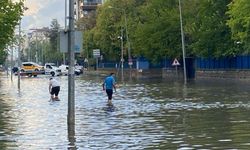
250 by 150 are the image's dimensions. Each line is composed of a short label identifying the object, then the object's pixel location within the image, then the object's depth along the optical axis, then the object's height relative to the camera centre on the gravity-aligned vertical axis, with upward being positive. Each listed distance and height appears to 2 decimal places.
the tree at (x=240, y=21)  60.12 +3.49
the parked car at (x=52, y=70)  102.89 -1.10
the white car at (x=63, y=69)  106.00 -0.99
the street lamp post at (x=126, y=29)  93.44 +4.51
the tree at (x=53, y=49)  190.12 +3.79
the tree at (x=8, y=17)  39.31 +2.57
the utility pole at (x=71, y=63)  20.11 -0.03
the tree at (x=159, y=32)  81.19 +3.52
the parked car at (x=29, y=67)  103.18 -0.62
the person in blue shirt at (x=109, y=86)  34.50 -1.17
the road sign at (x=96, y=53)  111.68 +1.48
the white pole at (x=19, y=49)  59.12 +1.16
